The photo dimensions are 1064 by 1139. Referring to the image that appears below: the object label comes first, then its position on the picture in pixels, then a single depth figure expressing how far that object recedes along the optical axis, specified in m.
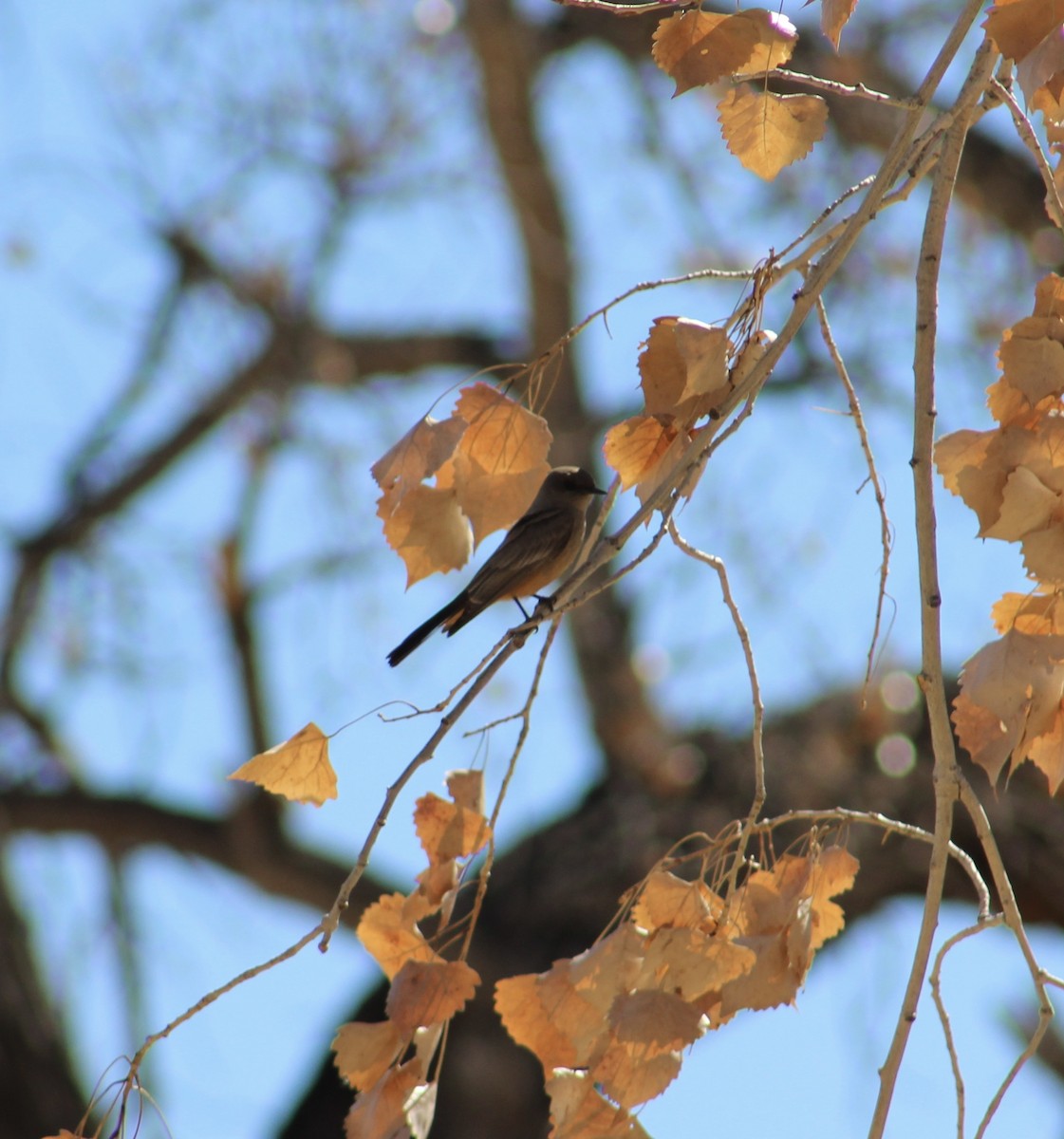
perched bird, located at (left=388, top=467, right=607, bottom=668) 12.55
